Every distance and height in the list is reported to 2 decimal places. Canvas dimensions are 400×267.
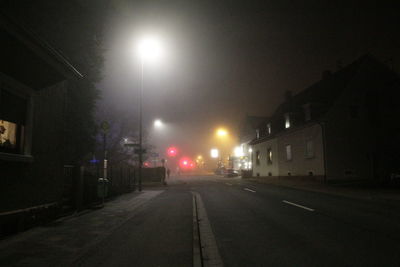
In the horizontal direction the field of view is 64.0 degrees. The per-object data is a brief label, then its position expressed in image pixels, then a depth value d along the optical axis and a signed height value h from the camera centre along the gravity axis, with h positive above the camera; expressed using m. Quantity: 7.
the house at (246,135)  60.22 +6.39
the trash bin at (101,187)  12.97 -0.72
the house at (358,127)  27.78 +3.67
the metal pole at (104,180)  13.07 -0.45
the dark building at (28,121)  7.11 +1.34
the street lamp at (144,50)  20.28 +7.63
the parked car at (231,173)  55.32 -0.77
